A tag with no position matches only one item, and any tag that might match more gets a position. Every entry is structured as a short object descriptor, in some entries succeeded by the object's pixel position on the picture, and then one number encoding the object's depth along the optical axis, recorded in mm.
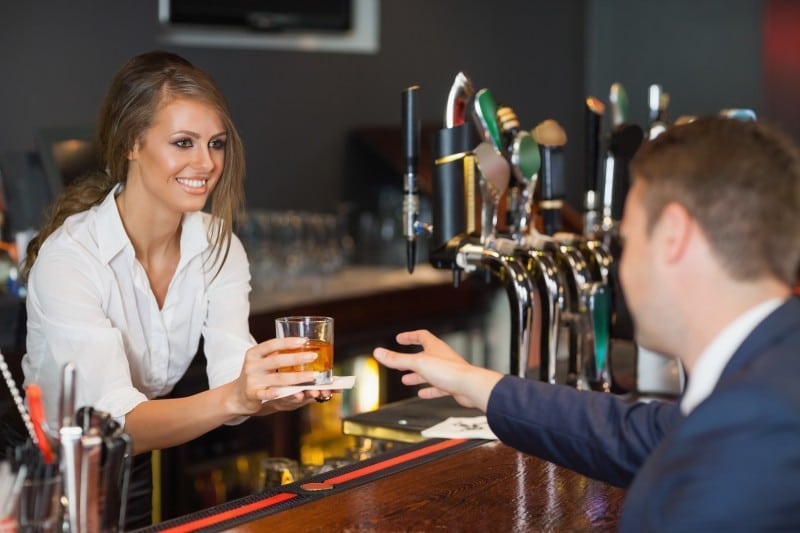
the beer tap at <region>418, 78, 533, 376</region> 2371
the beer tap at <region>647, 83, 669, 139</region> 3172
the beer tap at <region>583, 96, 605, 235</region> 2801
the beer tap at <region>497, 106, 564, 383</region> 2406
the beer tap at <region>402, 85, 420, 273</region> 2338
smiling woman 2076
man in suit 1176
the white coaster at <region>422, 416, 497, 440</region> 2211
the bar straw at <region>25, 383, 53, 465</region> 1478
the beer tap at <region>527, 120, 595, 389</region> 2512
